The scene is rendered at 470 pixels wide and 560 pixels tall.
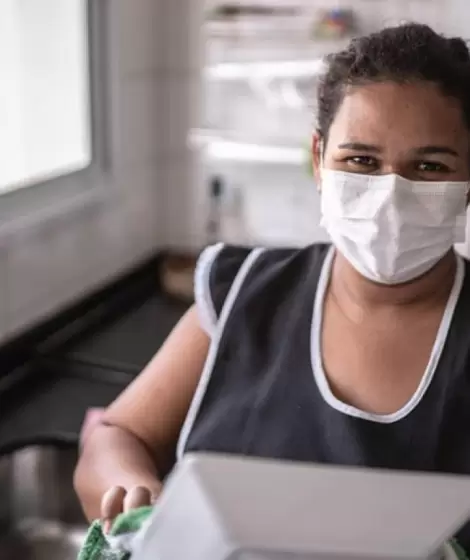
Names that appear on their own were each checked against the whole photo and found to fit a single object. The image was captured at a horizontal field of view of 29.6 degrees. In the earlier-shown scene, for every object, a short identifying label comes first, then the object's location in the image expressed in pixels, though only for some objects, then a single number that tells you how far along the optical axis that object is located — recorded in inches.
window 60.4
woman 35.0
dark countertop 50.5
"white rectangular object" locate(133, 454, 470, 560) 19.5
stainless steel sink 49.9
